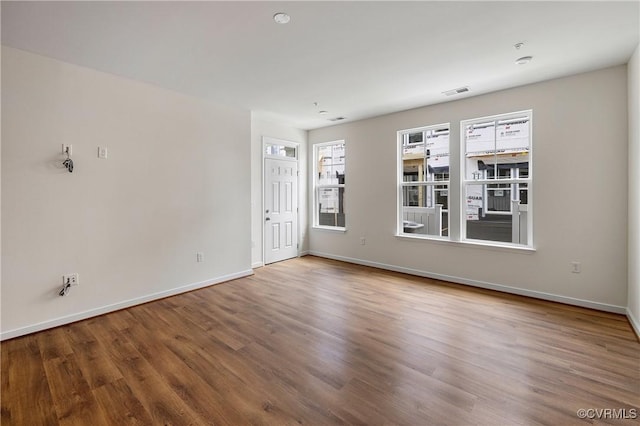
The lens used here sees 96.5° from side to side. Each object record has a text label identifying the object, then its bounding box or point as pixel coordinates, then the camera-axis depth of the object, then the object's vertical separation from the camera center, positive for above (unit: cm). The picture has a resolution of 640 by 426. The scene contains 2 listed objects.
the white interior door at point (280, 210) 536 +2
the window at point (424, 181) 446 +48
